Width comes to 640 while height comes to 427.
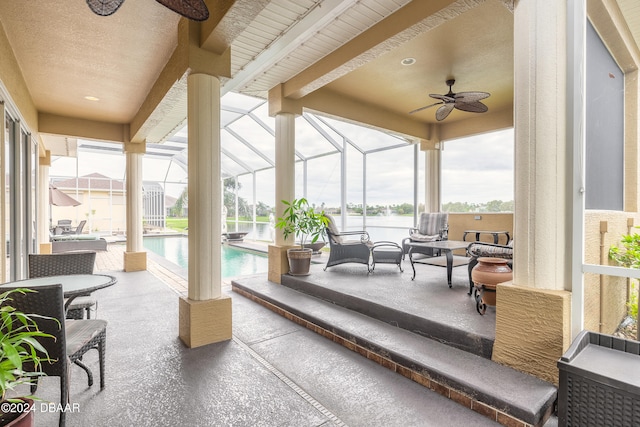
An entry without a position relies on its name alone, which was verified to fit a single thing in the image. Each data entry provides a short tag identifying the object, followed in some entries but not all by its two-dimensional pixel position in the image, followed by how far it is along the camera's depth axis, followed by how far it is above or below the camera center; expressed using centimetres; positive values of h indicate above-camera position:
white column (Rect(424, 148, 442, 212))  725 +80
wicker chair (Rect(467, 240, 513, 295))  332 -45
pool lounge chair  738 -76
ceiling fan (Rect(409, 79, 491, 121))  427 +158
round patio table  218 -55
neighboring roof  1338 +133
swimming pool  688 -127
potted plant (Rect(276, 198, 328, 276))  457 -20
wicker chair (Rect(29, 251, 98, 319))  284 -51
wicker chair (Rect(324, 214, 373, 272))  489 -60
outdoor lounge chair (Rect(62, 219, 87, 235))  1071 -59
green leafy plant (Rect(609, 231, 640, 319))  230 -35
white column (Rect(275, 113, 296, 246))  475 +85
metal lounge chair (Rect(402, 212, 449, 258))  592 -39
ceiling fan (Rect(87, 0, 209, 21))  172 +118
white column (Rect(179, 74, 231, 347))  284 -1
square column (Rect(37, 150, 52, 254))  708 +26
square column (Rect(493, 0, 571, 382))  194 +18
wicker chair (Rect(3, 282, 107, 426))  164 -59
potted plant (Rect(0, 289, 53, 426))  105 -58
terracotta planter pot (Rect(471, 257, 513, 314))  266 -57
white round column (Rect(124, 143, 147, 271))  637 +10
